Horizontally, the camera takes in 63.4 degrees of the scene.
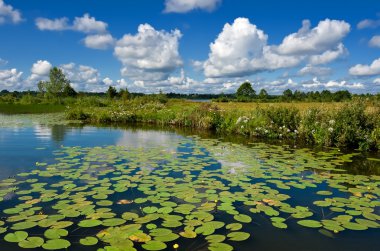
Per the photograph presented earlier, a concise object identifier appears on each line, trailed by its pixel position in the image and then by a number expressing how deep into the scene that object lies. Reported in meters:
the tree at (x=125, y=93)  42.41
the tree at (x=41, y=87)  75.14
